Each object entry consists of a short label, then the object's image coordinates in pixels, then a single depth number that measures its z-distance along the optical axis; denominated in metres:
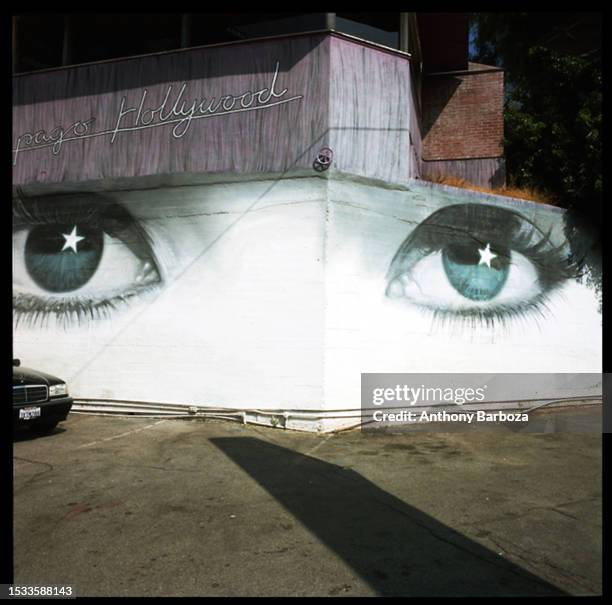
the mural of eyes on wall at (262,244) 8.62
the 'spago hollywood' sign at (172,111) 9.15
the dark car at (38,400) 7.55
